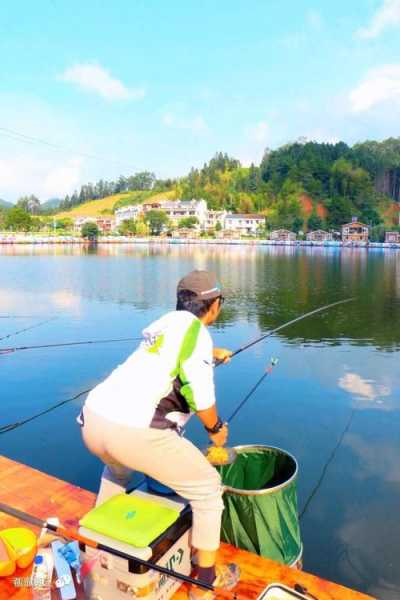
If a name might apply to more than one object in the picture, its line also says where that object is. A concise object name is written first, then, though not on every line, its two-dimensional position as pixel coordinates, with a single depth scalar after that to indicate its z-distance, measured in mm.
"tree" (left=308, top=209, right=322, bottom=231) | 123325
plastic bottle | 2711
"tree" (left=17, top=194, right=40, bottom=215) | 187412
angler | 2414
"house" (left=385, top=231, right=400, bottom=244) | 111125
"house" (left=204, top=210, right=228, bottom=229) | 135112
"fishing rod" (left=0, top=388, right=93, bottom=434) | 7309
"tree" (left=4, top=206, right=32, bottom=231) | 144875
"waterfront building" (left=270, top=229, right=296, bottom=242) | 122000
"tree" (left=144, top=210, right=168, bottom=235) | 132500
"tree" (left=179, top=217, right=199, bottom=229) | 130875
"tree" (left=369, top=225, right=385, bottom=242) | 115500
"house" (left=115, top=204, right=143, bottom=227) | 148375
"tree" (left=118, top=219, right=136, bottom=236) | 138250
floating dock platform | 2768
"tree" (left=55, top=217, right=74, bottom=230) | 158912
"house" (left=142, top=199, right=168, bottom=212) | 142675
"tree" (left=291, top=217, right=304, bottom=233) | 124438
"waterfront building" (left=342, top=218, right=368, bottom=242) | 116875
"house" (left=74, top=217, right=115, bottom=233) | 154625
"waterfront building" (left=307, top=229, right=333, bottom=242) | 120625
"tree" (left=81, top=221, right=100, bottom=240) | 126438
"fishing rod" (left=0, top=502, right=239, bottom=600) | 2322
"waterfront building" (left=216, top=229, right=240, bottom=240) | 128500
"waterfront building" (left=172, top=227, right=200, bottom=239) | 129875
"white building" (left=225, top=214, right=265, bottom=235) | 131375
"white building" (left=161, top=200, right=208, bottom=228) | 136125
